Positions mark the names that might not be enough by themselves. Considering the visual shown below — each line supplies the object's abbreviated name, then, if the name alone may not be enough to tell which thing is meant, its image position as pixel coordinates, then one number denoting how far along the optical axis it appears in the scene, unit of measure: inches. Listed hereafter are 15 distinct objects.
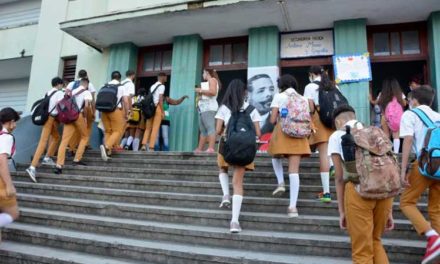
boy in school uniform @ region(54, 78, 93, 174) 255.1
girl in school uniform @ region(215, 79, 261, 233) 164.1
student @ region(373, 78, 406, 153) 227.8
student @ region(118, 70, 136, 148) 282.3
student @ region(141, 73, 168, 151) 300.5
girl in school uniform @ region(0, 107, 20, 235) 155.1
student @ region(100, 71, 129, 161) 271.3
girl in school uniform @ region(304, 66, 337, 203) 180.9
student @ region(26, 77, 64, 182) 250.8
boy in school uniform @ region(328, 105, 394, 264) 110.3
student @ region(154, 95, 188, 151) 329.7
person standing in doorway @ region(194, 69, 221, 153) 267.0
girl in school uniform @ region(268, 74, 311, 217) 171.3
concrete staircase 149.5
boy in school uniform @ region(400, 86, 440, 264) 129.5
